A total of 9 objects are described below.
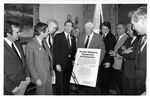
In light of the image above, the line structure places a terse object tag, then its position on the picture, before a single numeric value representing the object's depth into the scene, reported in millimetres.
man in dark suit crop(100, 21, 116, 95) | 3443
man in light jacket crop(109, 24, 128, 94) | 3420
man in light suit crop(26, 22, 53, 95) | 3191
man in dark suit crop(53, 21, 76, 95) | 3461
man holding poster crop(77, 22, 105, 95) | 3455
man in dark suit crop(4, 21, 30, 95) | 3109
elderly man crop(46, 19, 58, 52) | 3400
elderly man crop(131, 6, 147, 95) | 3234
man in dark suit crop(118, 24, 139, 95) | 3305
